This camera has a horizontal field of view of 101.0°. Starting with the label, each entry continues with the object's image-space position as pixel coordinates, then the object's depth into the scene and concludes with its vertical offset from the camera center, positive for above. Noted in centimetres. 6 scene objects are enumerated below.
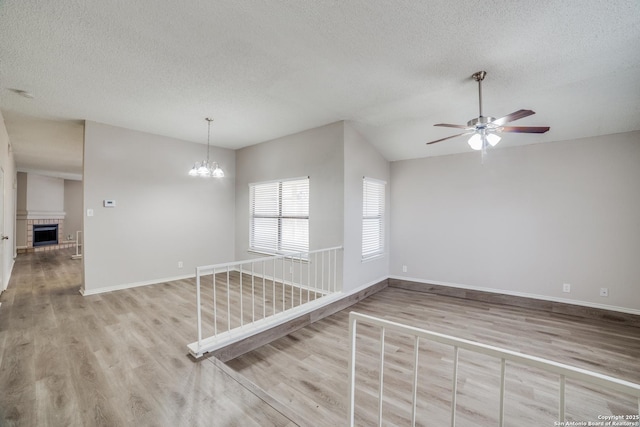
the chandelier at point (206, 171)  388 +60
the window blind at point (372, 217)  457 -10
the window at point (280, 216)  464 -9
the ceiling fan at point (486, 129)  238 +80
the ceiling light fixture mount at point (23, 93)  301 +136
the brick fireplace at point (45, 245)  837 -103
